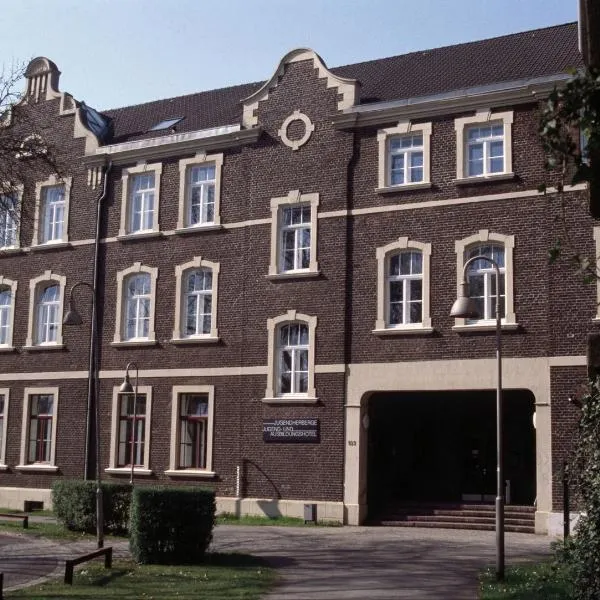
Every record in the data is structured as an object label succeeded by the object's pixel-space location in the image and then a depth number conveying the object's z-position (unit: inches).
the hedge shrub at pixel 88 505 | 880.3
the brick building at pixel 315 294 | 961.5
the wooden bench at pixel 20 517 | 965.8
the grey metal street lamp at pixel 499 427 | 613.3
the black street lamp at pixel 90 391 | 1179.3
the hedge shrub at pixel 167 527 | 688.4
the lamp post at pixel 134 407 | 1080.2
